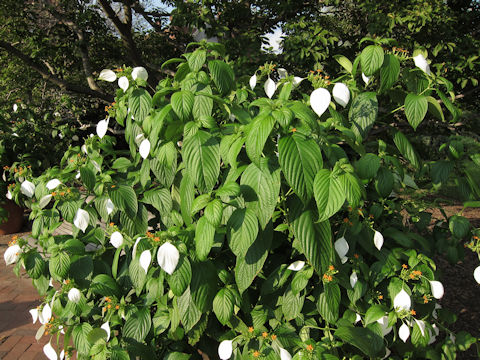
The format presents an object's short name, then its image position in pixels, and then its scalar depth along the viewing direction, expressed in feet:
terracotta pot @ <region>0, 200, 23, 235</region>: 15.75
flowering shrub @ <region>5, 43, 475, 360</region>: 3.75
